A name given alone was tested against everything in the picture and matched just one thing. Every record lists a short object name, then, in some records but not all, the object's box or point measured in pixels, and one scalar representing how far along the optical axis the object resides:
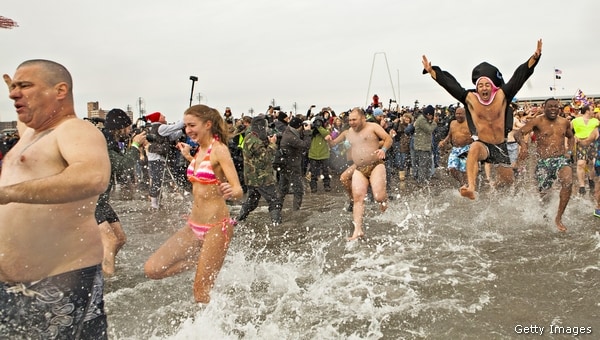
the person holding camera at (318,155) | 11.29
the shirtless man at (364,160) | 6.49
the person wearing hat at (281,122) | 9.97
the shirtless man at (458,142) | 9.29
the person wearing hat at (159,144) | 8.01
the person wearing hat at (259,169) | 7.54
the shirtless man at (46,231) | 1.99
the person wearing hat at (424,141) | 11.52
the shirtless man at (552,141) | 6.72
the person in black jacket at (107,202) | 4.87
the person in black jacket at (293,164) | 8.74
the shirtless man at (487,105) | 5.99
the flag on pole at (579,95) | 19.43
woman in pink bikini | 3.55
